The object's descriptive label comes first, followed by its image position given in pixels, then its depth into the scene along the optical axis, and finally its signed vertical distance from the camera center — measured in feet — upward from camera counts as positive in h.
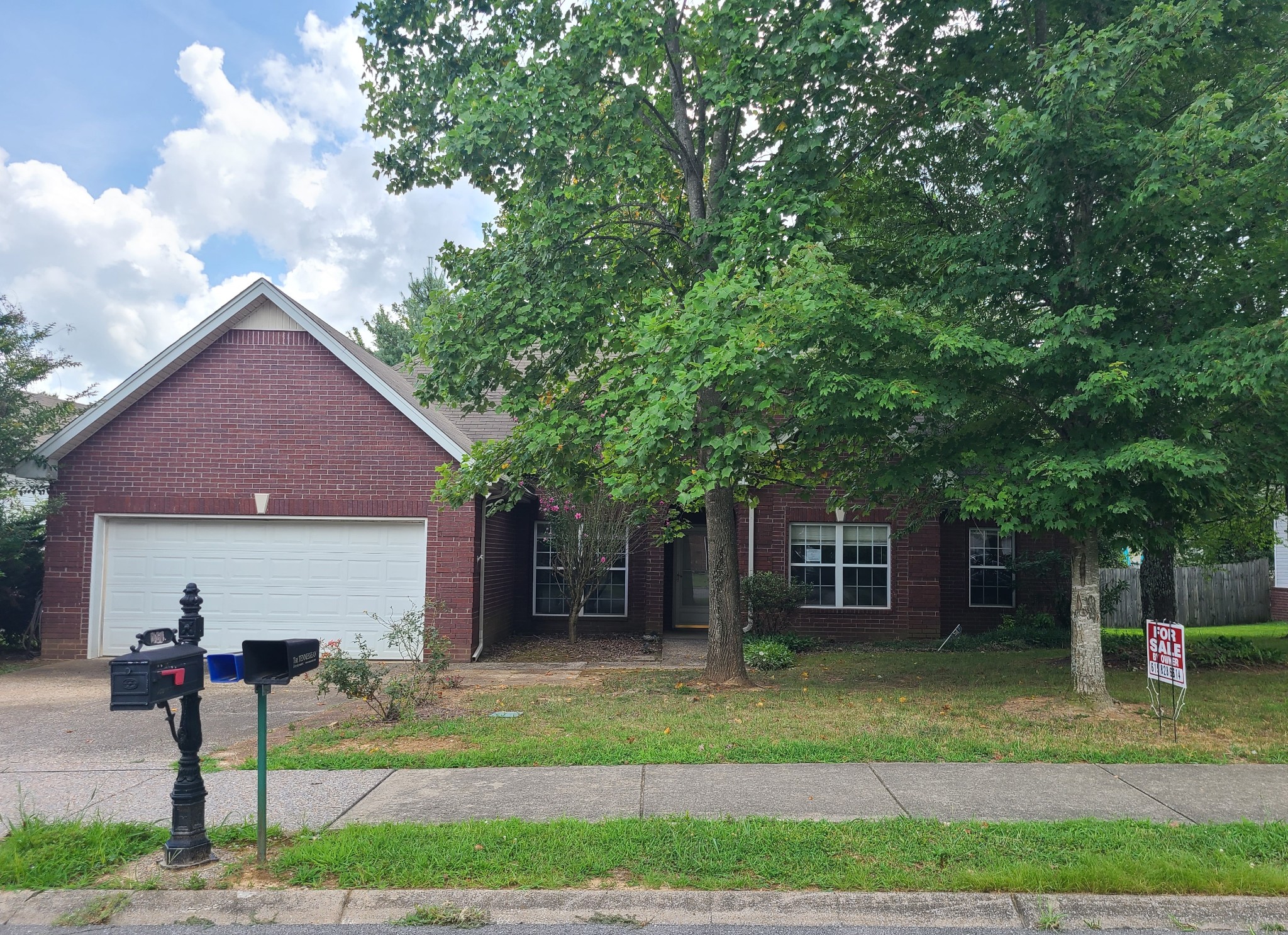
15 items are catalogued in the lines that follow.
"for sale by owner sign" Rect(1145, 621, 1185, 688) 26.04 -3.41
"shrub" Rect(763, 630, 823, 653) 49.20 -5.95
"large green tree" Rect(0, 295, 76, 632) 41.91 +3.71
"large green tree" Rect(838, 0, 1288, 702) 25.76 +9.63
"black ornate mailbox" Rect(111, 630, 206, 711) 15.76 -2.62
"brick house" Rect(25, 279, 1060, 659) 44.39 +1.58
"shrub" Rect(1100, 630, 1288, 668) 42.16 -5.53
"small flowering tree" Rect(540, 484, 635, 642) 49.21 -0.20
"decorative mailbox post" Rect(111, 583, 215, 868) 15.80 -2.90
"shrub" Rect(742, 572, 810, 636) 50.88 -3.61
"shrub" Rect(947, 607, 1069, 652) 50.83 -5.82
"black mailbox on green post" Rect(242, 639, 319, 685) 16.63 -2.44
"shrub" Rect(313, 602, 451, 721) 28.27 -4.92
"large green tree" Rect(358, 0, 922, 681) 27.48 +11.71
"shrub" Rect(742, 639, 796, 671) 42.39 -5.83
